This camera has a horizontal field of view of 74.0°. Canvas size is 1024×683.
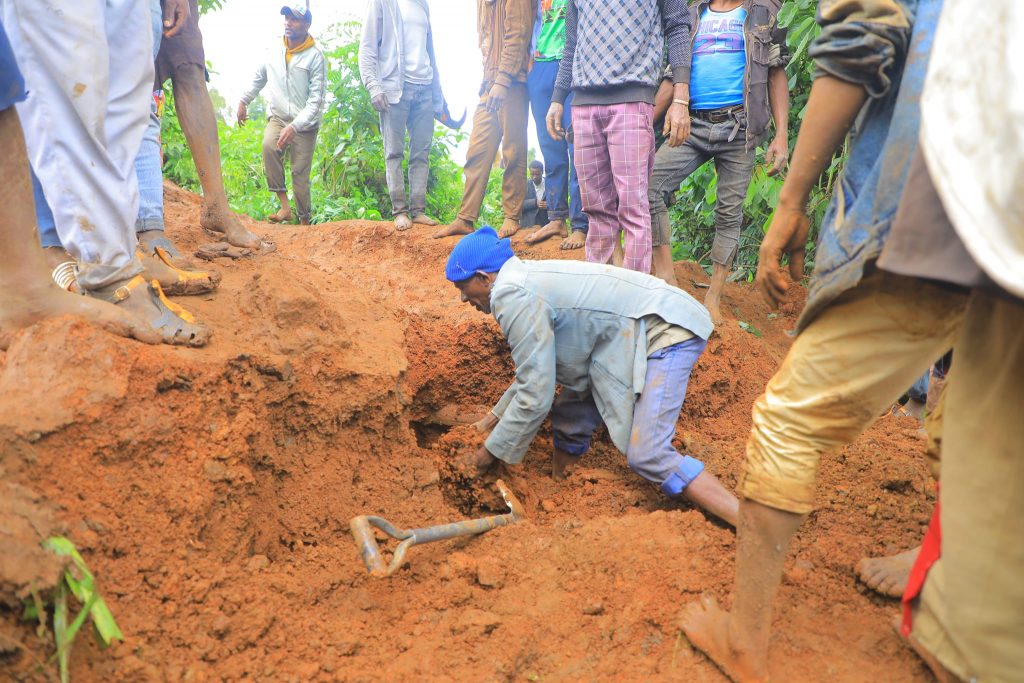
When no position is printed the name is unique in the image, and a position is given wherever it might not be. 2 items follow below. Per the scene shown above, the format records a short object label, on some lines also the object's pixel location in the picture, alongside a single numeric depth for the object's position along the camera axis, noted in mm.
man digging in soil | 2746
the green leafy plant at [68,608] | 1470
